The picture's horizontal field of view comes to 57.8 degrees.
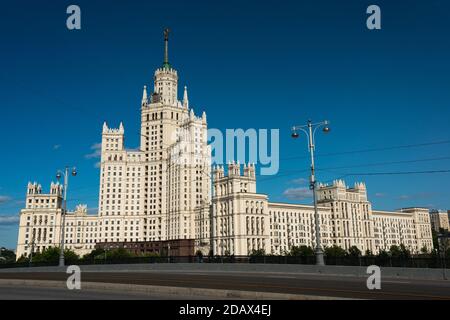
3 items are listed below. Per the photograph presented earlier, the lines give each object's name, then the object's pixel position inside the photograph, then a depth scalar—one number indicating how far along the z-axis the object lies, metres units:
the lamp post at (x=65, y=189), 51.52
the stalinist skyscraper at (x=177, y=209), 174.12
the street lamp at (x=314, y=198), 35.62
